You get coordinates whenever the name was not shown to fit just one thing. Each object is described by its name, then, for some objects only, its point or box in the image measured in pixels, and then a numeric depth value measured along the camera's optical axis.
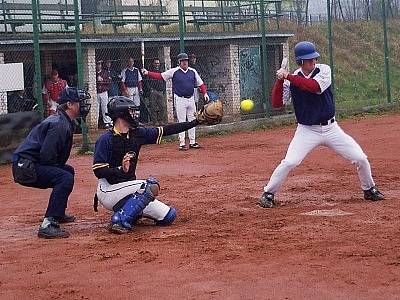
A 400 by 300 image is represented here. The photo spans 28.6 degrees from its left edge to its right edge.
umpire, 7.77
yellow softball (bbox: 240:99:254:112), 9.57
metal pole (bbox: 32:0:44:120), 16.16
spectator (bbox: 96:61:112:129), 20.38
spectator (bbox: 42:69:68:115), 18.33
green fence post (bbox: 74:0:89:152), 16.40
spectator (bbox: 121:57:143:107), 20.06
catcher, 7.70
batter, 8.72
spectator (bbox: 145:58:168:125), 22.28
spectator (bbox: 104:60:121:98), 20.69
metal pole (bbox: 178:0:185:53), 18.68
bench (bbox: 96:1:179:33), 23.47
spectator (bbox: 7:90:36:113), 18.69
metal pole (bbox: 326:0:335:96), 22.02
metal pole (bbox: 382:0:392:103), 23.67
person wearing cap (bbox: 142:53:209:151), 16.14
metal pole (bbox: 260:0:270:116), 21.20
